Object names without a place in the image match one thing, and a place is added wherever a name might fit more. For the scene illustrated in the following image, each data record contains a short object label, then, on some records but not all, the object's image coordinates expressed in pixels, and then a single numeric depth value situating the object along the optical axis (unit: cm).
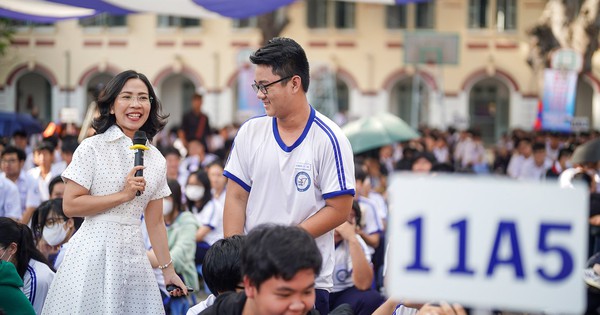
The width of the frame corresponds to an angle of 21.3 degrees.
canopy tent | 1312
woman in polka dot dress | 756
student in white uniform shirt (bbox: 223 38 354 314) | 745
